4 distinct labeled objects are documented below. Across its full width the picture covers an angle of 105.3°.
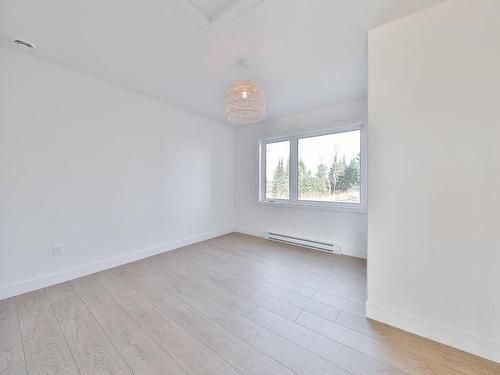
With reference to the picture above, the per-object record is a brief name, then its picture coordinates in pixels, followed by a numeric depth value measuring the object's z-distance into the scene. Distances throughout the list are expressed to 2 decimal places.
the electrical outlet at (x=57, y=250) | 2.05
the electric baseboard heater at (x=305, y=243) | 3.00
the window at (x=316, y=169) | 2.96
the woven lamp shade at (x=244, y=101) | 1.76
